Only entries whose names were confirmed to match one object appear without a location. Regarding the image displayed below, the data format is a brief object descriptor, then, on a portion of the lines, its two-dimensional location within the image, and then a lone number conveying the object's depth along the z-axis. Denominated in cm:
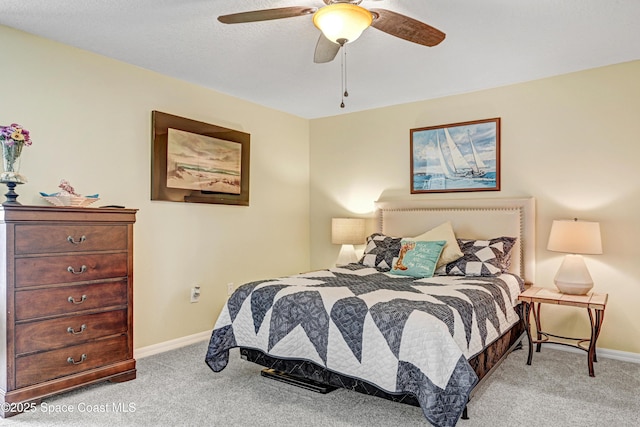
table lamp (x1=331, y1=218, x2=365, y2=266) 456
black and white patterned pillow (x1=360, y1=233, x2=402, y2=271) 389
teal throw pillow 352
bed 217
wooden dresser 243
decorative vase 257
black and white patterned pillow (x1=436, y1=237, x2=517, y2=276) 352
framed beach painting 362
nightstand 301
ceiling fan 203
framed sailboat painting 401
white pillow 363
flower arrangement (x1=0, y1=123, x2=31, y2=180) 259
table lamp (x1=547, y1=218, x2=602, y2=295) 321
